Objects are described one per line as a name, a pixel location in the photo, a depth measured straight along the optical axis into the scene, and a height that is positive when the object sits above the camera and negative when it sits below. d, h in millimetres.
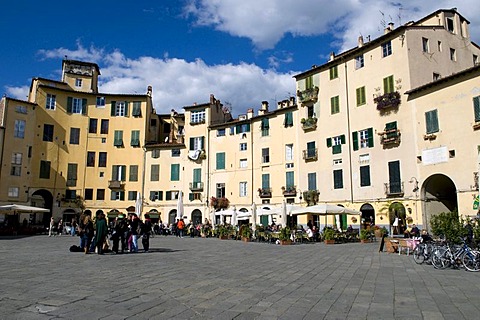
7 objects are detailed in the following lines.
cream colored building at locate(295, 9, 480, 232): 31344 +8989
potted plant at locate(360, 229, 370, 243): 27047 -1245
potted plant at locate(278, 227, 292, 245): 24688 -1184
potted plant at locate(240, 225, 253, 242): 28188 -1074
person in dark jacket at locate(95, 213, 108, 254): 15406 -528
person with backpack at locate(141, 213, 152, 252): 17906 -622
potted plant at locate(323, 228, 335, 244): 25578 -1177
